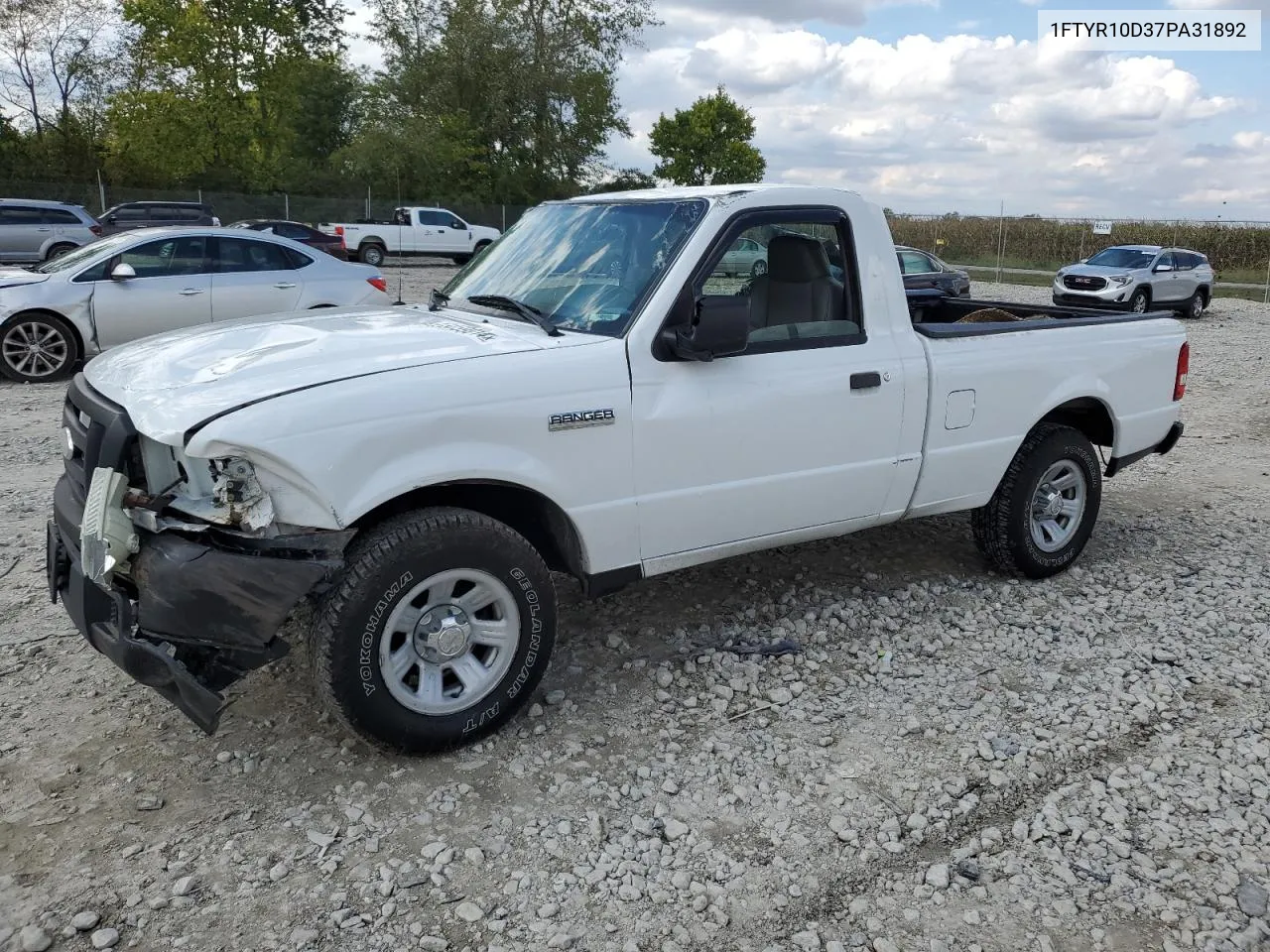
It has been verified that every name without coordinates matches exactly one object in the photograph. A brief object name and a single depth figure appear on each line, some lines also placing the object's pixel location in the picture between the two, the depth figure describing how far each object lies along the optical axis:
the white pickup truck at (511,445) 3.10
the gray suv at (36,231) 21.05
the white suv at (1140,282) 22.58
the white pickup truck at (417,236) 30.38
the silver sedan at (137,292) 10.23
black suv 25.26
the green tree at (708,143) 66.62
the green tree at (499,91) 42.84
